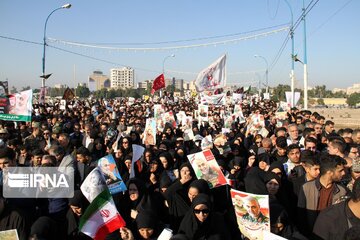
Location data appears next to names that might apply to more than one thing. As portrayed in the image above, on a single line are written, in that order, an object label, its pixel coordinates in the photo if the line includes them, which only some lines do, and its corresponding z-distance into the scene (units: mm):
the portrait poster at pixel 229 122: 12058
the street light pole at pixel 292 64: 22503
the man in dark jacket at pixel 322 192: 3916
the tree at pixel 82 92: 82625
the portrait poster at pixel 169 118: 11500
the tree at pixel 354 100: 87000
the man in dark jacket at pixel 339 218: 3016
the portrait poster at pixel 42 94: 20297
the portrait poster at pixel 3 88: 11545
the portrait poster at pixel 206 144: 7262
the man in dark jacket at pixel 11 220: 3553
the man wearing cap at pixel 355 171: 3975
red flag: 21609
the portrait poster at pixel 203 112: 13344
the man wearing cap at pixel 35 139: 7020
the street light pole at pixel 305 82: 18750
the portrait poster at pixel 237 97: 26203
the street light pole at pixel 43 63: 20845
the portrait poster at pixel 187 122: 11448
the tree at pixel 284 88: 57612
